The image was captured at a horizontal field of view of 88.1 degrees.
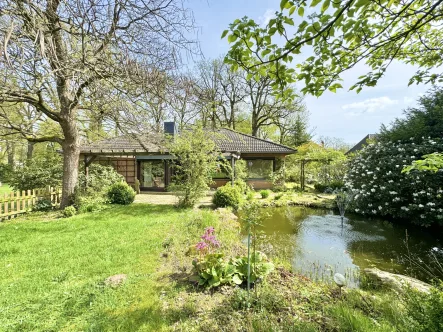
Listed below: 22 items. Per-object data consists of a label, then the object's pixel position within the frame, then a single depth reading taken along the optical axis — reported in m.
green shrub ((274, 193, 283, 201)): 12.39
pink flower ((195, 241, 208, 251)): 3.63
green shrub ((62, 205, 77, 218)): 8.44
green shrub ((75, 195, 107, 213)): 8.97
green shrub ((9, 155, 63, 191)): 10.91
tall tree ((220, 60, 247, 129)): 24.39
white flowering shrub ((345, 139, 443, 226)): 7.58
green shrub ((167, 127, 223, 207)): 9.77
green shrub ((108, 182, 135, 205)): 10.52
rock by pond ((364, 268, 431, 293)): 3.57
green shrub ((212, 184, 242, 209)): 10.22
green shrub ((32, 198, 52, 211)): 9.41
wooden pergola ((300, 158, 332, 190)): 16.12
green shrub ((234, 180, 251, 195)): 11.81
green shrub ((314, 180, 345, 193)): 14.77
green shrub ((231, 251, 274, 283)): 3.36
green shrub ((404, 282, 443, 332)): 1.86
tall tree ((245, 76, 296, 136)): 24.95
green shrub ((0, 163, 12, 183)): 20.53
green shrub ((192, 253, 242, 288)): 3.31
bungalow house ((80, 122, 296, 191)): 15.26
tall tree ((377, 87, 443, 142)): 8.78
